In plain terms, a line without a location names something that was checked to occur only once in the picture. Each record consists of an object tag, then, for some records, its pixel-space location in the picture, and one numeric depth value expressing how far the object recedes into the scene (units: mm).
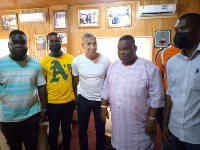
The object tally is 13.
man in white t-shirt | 2082
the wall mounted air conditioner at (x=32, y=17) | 4711
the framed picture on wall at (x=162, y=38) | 4199
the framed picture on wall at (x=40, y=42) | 4966
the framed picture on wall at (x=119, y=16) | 4320
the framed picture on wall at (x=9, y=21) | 5086
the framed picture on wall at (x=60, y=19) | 4641
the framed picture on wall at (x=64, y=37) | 4699
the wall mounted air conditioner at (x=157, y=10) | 3971
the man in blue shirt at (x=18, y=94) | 1721
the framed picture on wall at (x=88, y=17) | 4531
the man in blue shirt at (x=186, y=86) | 1183
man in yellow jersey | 2098
